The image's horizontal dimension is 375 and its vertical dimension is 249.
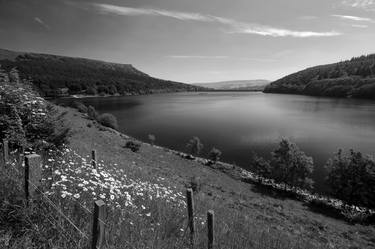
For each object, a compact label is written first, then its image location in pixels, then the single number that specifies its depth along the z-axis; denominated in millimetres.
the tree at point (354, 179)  24484
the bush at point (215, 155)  35406
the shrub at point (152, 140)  45250
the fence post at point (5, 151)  6291
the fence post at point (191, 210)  5332
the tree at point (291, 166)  28469
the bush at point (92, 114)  66612
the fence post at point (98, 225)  3066
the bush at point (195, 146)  39378
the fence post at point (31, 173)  4414
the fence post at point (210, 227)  4787
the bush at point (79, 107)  79262
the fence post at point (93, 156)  8144
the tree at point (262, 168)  29906
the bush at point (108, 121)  60222
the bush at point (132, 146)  33441
